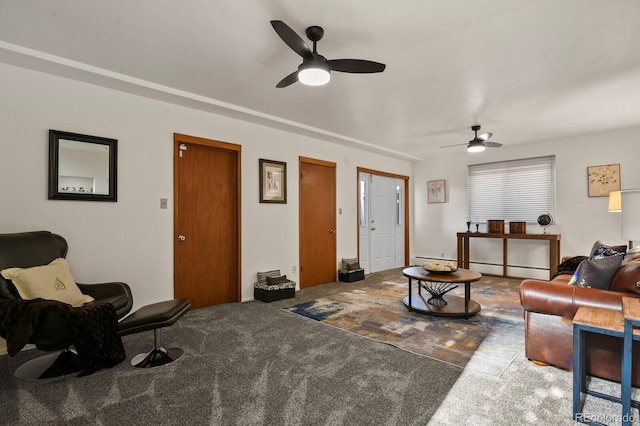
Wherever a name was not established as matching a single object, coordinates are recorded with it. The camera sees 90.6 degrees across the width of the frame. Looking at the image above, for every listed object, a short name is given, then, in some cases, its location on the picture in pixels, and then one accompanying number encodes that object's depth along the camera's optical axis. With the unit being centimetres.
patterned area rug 256
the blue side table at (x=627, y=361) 156
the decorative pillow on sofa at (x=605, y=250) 311
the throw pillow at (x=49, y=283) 225
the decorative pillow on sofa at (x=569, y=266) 382
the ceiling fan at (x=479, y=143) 465
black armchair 203
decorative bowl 360
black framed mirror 287
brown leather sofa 204
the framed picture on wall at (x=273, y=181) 452
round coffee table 342
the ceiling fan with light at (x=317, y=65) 222
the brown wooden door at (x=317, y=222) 513
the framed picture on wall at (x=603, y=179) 500
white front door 624
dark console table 528
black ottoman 227
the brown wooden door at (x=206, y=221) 377
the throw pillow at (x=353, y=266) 558
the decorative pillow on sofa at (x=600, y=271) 222
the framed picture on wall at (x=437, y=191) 696
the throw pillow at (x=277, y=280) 435
